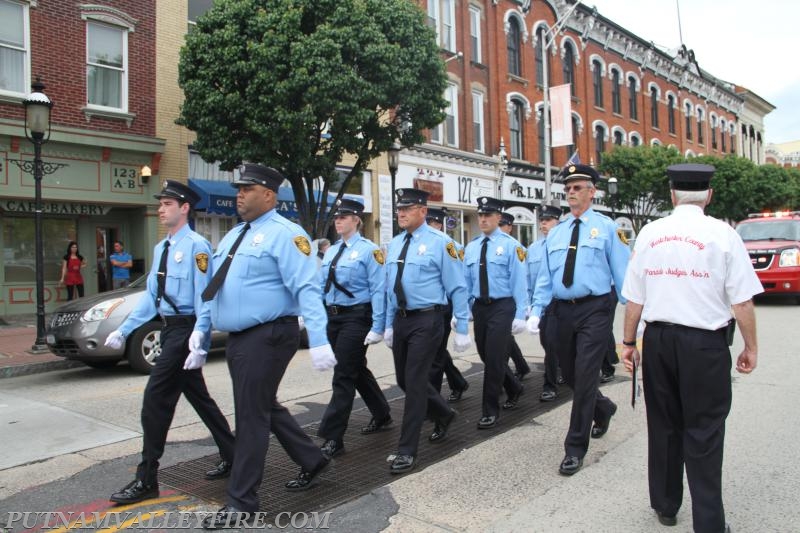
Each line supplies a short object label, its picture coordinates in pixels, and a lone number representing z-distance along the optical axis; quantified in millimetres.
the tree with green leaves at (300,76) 12695
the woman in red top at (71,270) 14211
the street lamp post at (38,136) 10344
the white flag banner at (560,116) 22203
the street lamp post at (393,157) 15780
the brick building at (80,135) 13648
